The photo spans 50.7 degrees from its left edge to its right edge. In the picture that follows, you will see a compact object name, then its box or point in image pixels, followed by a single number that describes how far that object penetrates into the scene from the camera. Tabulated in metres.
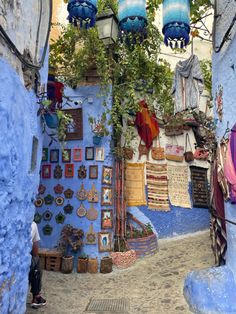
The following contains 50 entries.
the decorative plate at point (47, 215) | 6.07
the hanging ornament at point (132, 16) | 3.79
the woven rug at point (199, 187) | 7.75
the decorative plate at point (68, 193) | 6.06
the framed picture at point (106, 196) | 5.97
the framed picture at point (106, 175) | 6.06
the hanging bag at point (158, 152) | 7.19
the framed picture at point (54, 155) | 6.31
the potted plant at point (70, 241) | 5.67
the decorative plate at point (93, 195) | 5.93
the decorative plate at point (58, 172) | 6.22
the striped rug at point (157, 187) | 6.95
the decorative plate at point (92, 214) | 5.89
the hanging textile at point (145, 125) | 7.05
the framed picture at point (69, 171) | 6.17
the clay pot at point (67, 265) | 5.47
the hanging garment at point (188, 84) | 5.13
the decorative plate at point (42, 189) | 6.21
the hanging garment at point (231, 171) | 3.43
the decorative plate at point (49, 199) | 6.14
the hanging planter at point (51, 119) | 3.95
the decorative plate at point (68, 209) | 5.99
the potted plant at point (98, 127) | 6.11
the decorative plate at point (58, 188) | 6.14
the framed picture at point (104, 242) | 5.80
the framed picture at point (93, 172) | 6.04
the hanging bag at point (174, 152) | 7.43
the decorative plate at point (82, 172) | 6.08
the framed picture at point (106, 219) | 5.91
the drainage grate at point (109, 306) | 3.99
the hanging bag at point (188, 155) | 7.72
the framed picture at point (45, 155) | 6.35
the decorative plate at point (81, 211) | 5.93
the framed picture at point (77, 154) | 6.20
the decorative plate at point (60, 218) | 6.00
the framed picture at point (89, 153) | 6.14
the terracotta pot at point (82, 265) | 5.57
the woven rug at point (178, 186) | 7.34
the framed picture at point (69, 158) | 6.24
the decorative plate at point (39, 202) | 6.17
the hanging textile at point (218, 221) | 4.01
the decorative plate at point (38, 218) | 6.11
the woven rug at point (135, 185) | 6.70
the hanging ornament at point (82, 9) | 3.72
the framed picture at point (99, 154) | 6.11
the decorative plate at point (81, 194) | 5.98
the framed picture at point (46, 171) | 6.27
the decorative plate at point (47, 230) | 6.01
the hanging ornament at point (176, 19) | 3.82
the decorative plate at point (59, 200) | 6.07
